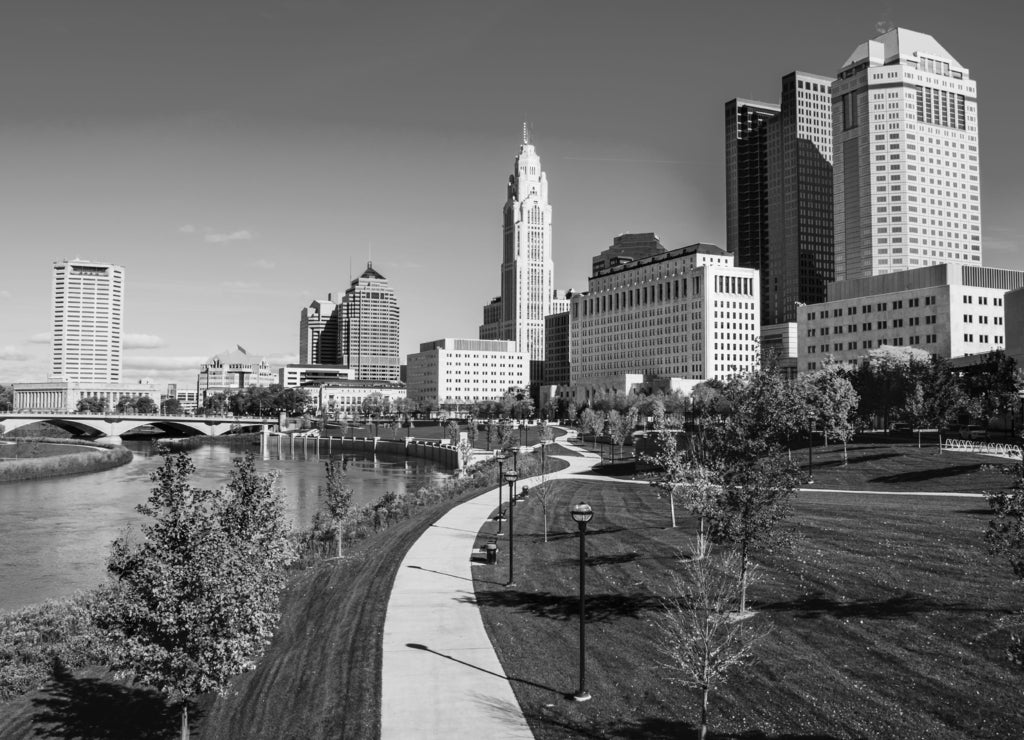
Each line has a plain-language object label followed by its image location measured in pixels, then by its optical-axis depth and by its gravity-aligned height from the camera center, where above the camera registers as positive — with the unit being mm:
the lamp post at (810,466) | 63600 -5249
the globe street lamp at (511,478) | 37688 -3666
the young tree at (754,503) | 27109 -3445
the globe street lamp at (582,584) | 21297 -5005
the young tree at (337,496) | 45281 -5432
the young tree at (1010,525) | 19109 -3046
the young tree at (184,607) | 19344 -5068
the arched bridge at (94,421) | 168625 -4576
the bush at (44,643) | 27547 -9389
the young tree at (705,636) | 18797 -6625
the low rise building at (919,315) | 134625 +15466
